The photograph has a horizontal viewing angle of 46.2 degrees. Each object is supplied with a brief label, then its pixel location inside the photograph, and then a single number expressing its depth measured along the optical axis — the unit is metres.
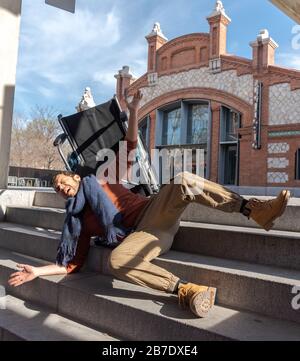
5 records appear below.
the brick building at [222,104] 14.16
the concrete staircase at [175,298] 1.92
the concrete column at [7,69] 4.86
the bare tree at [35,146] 28.94
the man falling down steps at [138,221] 2.19
